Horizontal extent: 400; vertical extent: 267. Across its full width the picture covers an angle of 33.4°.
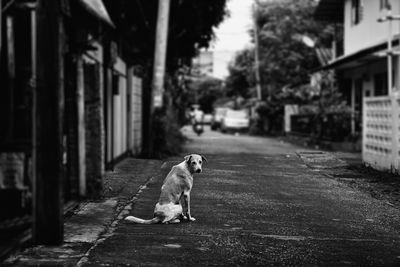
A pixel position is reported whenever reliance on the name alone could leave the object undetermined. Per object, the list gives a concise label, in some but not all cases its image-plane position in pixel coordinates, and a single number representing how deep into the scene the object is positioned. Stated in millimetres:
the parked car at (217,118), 47144
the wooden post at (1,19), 6820
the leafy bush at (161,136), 17172
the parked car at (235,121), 42750
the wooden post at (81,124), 9156
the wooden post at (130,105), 17703
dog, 7360
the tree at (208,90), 69875
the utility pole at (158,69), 17125
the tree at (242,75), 47962
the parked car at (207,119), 60212
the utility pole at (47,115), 6207
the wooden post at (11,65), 6930
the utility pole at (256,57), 42191
